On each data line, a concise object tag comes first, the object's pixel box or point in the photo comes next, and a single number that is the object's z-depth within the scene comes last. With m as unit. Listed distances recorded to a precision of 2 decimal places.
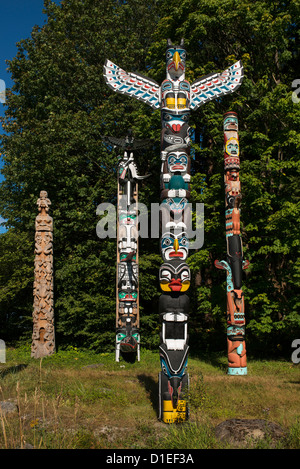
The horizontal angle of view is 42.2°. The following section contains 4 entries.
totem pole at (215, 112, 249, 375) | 10.45
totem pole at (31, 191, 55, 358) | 12.39
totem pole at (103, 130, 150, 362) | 12.04
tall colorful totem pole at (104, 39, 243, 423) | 5.93
